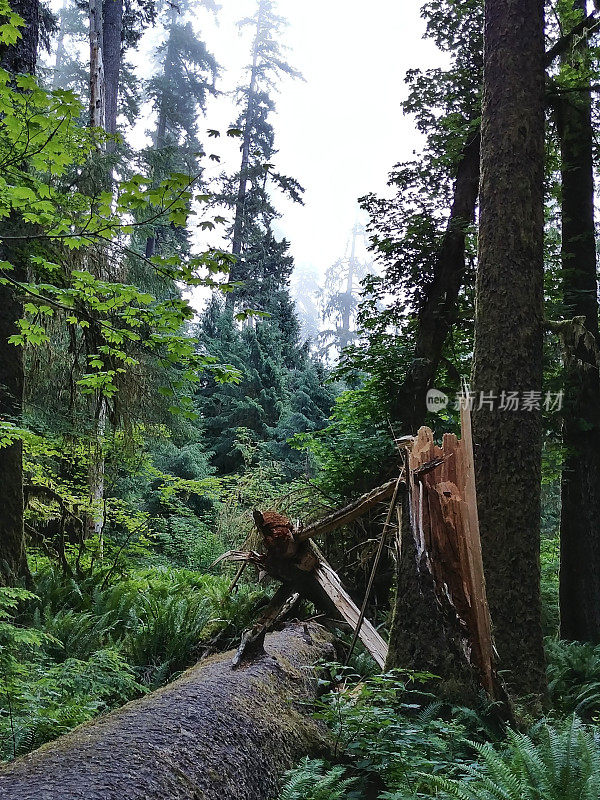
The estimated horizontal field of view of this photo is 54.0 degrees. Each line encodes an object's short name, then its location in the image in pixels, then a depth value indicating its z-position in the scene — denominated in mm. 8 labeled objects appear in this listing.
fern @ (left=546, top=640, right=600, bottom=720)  4968
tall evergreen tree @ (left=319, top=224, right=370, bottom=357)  52934
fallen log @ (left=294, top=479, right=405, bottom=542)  4555
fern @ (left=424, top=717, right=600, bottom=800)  1961
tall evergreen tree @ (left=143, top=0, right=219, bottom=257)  29461
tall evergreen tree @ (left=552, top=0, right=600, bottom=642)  7527
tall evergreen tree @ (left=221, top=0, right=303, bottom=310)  24733
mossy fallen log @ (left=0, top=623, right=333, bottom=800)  1993
